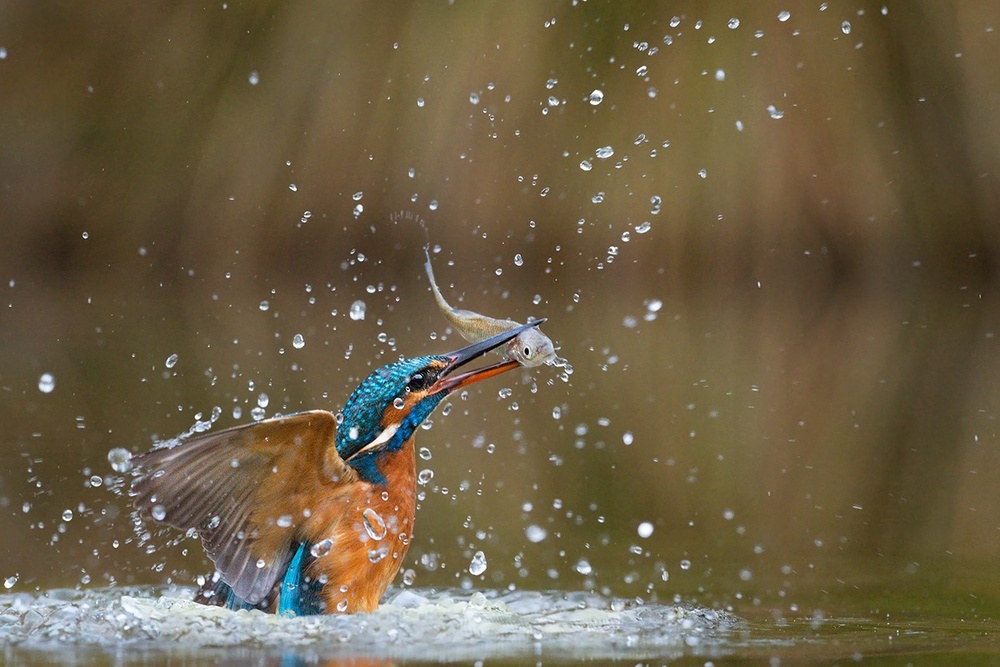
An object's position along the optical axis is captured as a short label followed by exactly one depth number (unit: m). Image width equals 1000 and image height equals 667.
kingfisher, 7.27
